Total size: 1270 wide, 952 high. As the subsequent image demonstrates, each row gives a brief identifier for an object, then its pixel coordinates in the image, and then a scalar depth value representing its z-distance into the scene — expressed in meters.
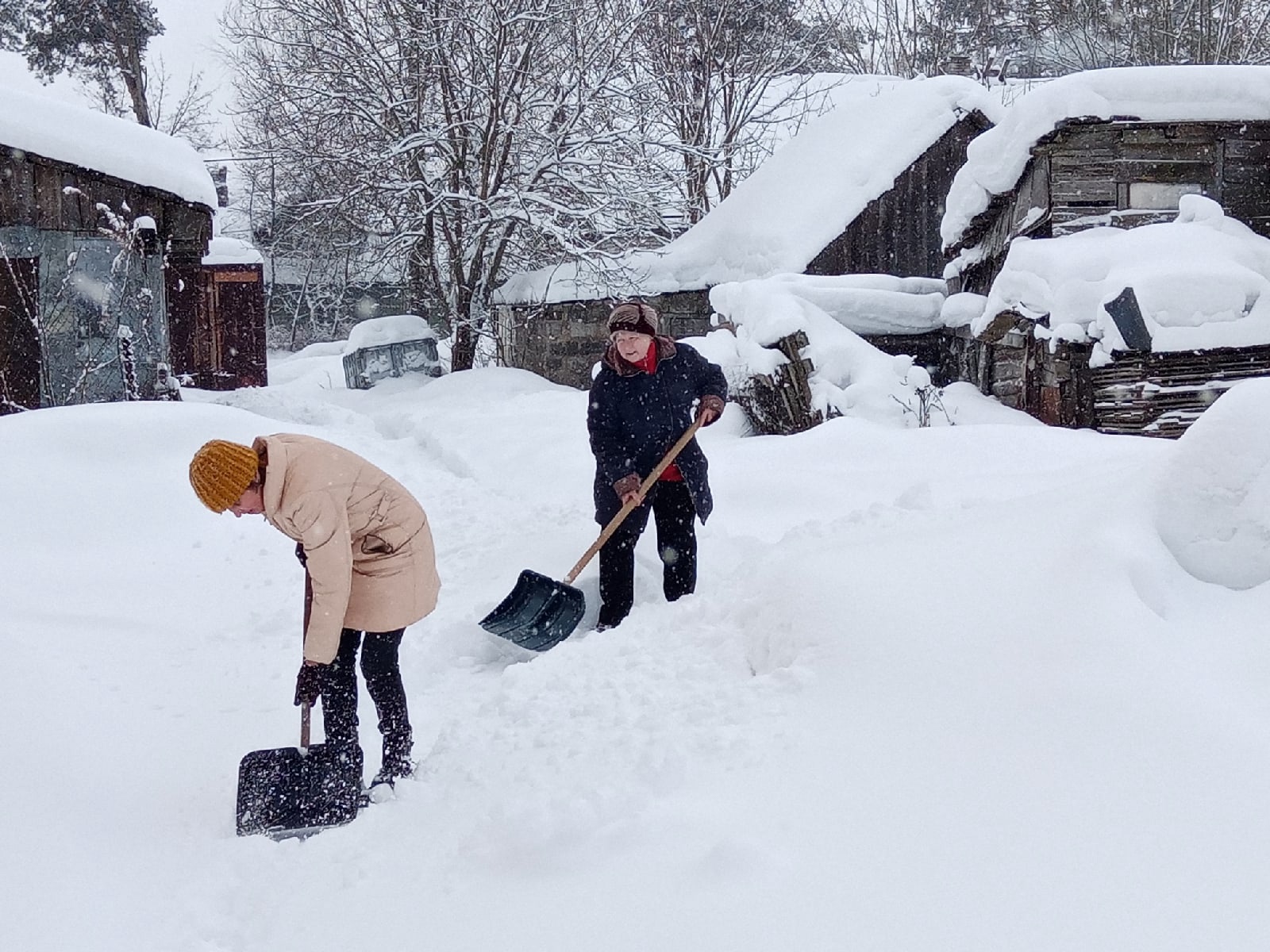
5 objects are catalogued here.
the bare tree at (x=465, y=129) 15.27
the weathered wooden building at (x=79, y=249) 9.16
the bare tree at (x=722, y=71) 19.72
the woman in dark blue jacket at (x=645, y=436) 4.61
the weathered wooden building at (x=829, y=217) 14.56
